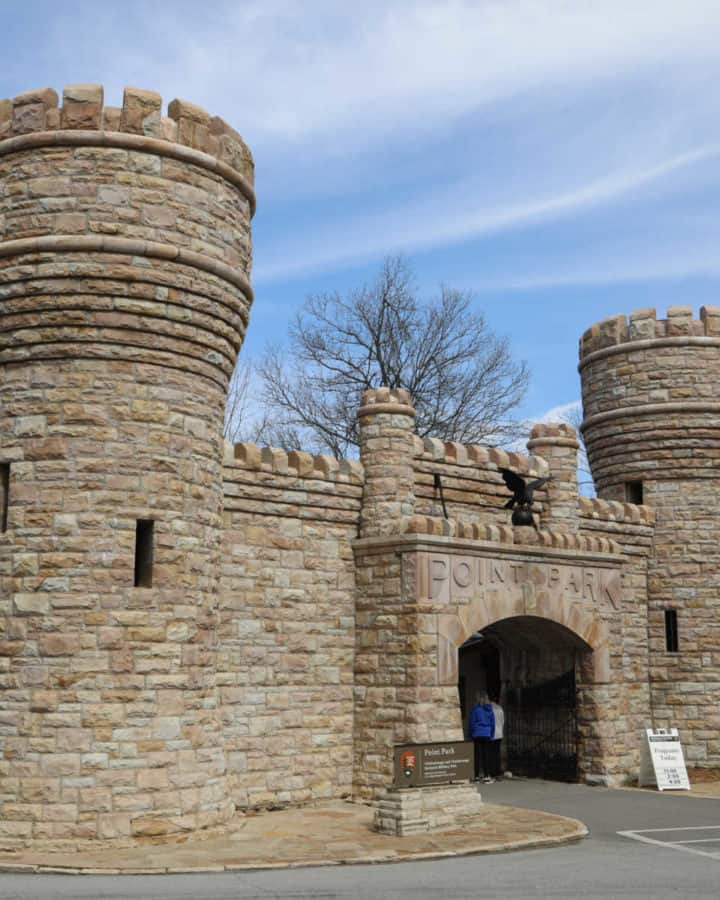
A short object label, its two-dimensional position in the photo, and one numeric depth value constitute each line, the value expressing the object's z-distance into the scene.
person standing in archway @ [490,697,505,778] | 17.77
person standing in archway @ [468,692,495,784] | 17.58
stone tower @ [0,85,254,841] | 11.61
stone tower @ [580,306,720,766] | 19.98
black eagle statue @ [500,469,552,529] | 17.27
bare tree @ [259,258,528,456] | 31.72
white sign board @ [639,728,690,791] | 17.73
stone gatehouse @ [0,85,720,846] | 11.75
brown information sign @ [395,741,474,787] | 12.83
